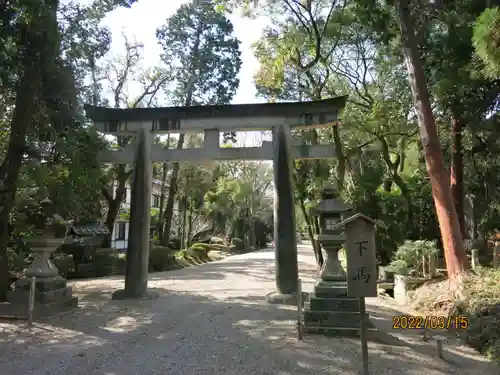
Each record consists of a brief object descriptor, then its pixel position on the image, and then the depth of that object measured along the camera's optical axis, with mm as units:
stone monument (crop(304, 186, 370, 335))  6254
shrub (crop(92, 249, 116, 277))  17141
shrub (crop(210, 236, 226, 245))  39841
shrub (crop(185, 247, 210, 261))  24203
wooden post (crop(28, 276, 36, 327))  6902
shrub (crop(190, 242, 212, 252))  26323
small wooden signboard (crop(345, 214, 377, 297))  4500
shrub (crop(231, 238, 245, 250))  38156
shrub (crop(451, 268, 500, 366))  6023
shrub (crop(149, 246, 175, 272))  18438
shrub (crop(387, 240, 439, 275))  10766
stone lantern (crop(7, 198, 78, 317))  7543
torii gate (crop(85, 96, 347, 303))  9320
